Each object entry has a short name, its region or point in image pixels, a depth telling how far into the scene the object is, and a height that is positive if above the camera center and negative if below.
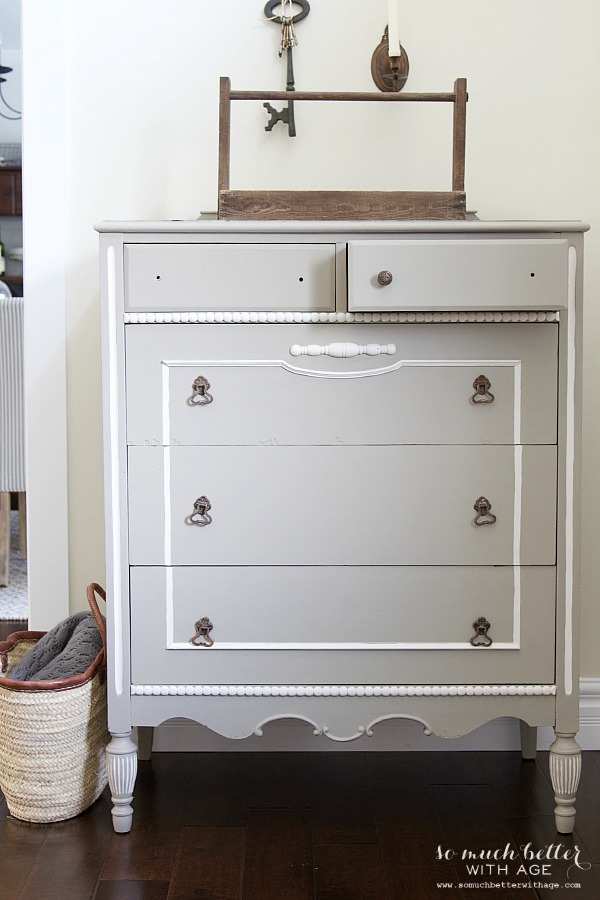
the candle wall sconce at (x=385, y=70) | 1.82 +0.79
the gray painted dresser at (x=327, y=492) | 1.47 -0.13
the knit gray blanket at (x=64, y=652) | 1.65 -0.47
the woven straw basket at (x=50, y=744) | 1.56 -0.62
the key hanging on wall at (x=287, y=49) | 1.84 +0.85
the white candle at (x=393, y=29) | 1.61 +0.78
